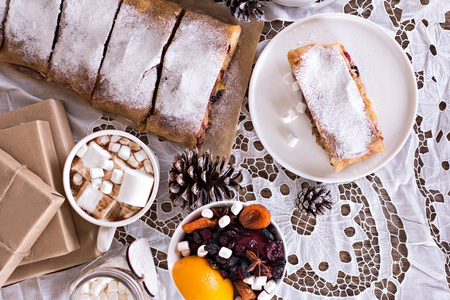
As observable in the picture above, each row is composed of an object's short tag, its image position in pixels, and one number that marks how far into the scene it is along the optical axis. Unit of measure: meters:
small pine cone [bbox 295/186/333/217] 1.12
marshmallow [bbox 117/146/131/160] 1.09
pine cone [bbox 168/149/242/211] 1.08
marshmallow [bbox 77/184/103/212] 1.09
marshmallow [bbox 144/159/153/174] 1.10
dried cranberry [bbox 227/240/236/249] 1.06
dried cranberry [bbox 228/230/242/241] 1.07
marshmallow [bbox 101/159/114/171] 1.08
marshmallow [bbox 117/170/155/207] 1.08
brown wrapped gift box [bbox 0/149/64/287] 1.05
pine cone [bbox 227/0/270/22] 1.09
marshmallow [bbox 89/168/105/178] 1.08
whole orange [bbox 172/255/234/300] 1.05
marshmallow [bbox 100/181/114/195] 1.08
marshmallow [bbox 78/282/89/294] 1.05
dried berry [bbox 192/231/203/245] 1.07
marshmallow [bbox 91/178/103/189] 1.09
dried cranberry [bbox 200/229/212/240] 1.07
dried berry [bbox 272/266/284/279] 1.06
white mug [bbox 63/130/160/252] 1.08
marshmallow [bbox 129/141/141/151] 1.10
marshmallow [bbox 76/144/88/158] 1.09
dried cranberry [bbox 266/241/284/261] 1.06
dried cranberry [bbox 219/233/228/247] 1.07
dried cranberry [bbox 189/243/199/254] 1.07
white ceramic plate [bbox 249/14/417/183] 1.13
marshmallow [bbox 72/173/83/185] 1.09
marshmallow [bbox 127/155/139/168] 1.09
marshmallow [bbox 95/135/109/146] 1.10
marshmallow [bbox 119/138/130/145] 1.10
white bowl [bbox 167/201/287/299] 1.07
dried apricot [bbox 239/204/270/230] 1.07
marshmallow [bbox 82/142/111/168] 1.09
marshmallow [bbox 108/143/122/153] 1.09
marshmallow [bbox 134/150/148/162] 1.09
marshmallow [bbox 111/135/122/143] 1.10
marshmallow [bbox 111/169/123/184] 1.08
